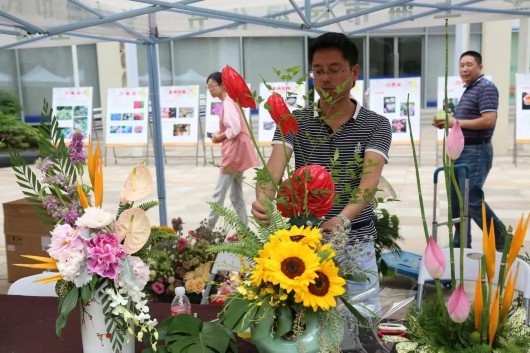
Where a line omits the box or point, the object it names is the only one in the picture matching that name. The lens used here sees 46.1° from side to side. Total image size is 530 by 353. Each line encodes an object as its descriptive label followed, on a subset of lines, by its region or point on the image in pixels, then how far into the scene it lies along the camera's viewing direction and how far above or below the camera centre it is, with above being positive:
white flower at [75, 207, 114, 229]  1.38 -0.25
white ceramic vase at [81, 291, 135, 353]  1.46 -0.54
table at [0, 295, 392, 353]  1.67 -0.64
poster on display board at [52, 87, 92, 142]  10.56 -0.02
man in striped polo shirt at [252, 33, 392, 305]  2.00 -0.11
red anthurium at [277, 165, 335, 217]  1.32 -0.20
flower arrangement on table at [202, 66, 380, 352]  1.26 -0.34
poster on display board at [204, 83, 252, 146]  10.23 -0.23
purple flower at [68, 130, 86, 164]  1.47 -0.11
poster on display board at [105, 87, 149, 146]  10.25 -0.21
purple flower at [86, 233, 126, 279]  1.39 -0.33
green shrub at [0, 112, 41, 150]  11.65 -0.47
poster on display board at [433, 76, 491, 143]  9.41 +0.05
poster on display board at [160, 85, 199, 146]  10.32 -0.21
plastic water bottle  1.84 -0.60
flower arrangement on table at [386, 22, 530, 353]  1.08 -0.42
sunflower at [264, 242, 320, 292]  1.24 -0.33
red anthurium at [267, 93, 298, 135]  1.31 -0.03
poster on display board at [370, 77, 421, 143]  9.80 -0.06
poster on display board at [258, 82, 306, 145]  10.20 -0.46
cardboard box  4.41 -0.91
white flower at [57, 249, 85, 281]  1.37 -0.34
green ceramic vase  1.32 -0.51
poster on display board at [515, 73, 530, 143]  9.27 -0.22
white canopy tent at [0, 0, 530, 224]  3.77 +0.58
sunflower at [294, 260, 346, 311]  1.26 -0.39
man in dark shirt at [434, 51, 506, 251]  4.22 -0.20
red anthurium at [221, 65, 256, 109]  1.29 +0.03
